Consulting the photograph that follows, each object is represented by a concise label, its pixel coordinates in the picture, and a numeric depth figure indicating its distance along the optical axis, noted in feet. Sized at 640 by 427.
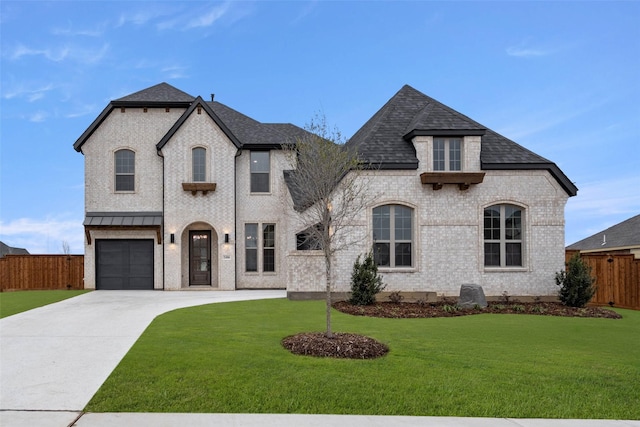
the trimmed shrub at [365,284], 46.50
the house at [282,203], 51.03
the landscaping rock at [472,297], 45.72
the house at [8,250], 138.95
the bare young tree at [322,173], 28.53
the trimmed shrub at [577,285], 47.33
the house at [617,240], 82.48
